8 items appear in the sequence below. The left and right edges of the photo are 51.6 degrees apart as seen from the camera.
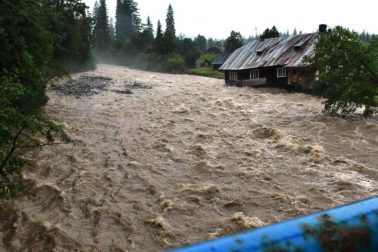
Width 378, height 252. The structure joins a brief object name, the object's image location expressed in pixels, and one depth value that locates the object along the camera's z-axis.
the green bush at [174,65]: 59.41
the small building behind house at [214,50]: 93.25
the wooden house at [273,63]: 33.12
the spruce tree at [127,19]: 98.31
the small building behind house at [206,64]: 73.94
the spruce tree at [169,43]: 65.38
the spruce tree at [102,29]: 85.12
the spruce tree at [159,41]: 65.50
